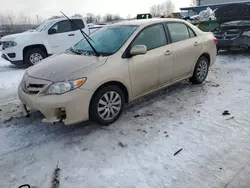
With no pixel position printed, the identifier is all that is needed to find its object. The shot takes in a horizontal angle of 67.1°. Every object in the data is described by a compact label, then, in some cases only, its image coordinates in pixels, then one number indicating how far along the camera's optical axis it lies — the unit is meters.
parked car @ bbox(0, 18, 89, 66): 6.92
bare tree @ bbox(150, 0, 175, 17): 55.05
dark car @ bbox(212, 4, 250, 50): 6.77
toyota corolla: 2.76
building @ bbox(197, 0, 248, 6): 25.68
